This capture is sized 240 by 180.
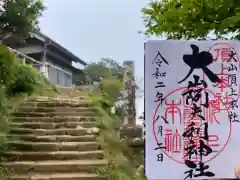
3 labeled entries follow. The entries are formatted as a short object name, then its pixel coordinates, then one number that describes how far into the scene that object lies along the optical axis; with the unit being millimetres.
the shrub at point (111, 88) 10500
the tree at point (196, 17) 2127
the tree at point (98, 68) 14136
